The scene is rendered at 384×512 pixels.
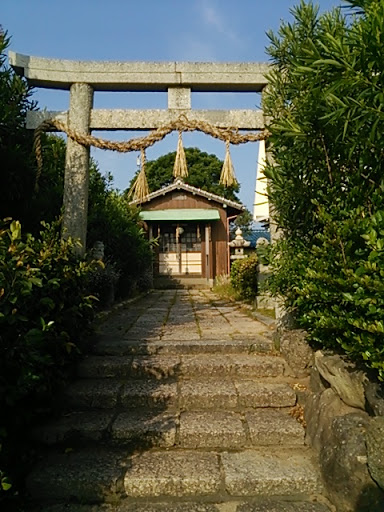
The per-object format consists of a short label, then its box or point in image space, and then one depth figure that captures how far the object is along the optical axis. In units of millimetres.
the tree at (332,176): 1853
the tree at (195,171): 29688
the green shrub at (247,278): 7789
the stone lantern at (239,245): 12534
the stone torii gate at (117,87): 4426
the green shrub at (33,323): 1986
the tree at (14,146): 4188
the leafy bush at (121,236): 8117
